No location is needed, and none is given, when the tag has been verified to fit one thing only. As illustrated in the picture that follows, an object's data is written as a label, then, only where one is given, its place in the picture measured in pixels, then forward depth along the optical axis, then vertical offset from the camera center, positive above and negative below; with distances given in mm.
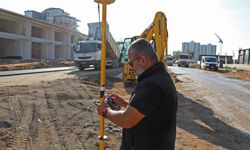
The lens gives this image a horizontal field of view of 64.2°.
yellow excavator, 9620 +1527
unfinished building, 32890 +4224
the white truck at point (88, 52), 17292 +966
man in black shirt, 1562 -348
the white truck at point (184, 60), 33756 +830
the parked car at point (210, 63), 26969 +343
